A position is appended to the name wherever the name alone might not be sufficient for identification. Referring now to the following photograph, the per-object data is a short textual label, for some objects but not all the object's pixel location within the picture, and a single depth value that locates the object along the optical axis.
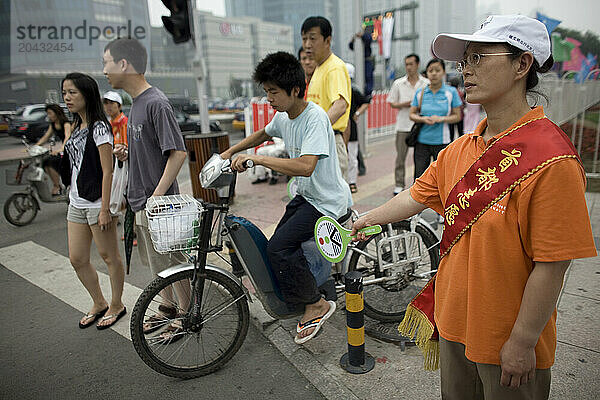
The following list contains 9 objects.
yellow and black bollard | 2.44
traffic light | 5.95
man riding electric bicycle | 2.50
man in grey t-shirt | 2.75
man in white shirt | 6.09
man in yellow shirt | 3.73
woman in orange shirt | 1.17
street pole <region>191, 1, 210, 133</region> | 6.85
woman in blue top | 4.94
